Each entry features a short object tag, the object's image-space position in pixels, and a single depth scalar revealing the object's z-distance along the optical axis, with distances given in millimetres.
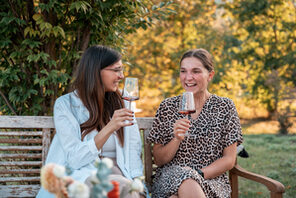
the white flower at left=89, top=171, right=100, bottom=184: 1497
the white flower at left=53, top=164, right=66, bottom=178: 1476
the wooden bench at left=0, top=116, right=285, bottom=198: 3086
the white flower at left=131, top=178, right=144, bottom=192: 1677
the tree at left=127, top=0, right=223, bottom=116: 10992
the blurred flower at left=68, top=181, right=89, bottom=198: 1363
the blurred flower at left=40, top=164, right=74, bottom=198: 1548
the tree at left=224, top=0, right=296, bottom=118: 11227
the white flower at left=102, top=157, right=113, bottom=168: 1478
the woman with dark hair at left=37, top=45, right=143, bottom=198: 2715
